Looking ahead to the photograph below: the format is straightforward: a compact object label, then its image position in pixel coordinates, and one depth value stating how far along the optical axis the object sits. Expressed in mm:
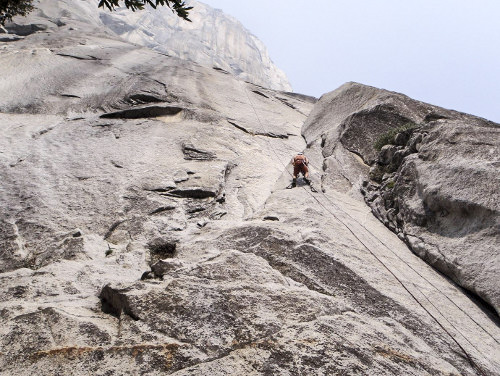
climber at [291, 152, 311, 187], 12555
